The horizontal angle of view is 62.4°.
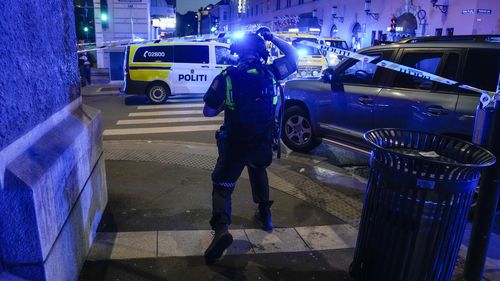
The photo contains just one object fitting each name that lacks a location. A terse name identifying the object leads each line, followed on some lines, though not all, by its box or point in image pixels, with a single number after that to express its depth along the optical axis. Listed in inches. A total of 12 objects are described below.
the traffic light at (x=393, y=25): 762.6
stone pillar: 83.5
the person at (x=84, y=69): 664.4
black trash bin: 99.4
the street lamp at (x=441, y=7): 757.9
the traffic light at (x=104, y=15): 687.7
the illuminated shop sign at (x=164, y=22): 1248.0
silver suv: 186.7
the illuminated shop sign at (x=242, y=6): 2562.0
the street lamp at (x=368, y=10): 1014.8
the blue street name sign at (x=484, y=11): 672.4
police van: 477.1
